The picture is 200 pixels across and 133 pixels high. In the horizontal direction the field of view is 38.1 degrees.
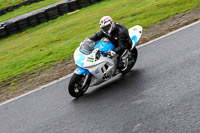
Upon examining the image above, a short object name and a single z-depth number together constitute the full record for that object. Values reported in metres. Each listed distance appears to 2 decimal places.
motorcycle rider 7.03
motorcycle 6.78
